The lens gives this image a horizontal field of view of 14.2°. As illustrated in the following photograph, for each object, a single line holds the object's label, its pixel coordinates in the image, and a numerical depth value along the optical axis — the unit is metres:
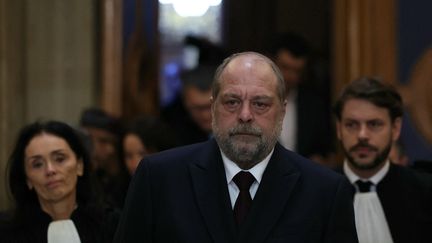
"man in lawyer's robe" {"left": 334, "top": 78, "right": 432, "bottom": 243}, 8.03
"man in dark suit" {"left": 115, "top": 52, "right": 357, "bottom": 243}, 5.96
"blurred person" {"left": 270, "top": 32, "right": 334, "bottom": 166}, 11.79
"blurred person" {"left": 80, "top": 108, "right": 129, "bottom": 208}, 10.11
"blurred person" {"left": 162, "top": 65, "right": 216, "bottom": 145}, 9.94
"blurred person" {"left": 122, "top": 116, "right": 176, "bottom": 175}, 9.89
